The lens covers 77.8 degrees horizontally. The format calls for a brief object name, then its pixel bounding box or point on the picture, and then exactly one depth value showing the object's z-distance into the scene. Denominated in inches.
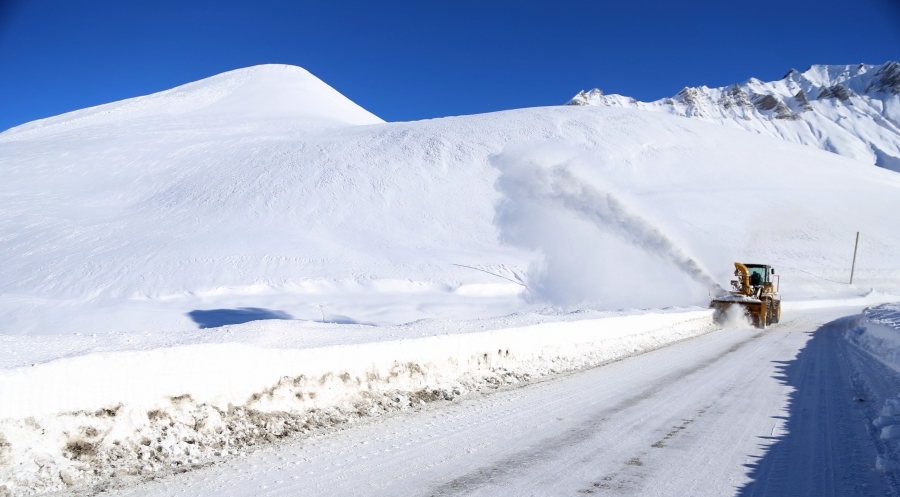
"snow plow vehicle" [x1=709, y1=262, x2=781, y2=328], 874.1
